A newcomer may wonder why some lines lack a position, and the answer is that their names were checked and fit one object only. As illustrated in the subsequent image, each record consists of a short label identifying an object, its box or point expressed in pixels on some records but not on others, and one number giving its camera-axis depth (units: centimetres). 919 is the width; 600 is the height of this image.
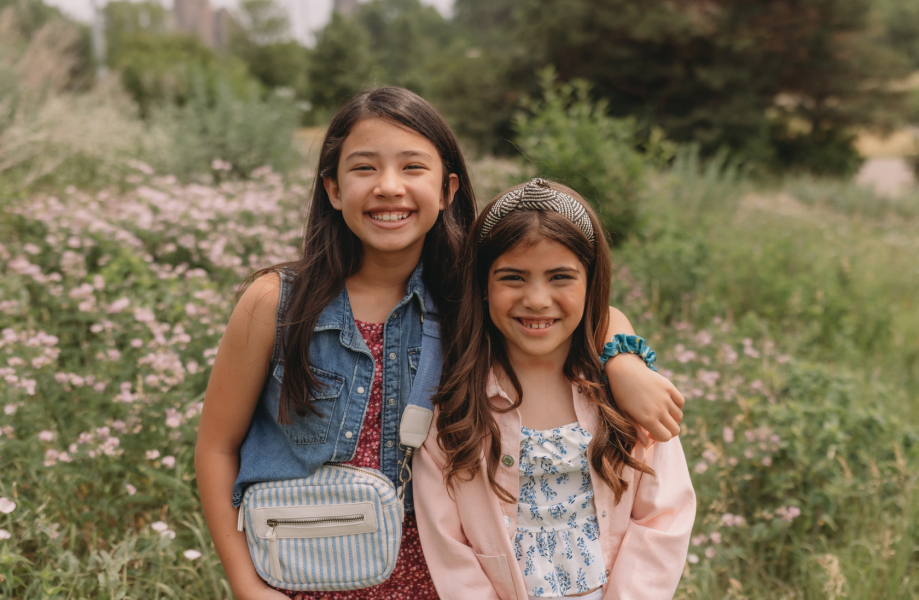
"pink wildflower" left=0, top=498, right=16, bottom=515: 164
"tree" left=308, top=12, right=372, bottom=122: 3225
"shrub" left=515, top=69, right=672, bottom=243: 468
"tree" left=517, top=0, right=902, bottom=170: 1666
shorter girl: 147
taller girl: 151
